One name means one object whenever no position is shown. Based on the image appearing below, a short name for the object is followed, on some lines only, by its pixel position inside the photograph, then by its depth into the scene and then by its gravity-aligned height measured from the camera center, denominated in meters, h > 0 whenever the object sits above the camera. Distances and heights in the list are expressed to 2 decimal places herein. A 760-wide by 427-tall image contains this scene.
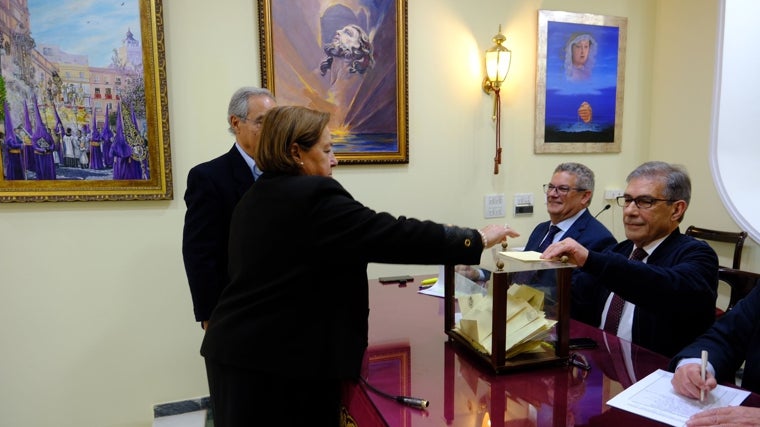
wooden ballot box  1.12 -0.40
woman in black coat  1.08 -0.28
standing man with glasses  1.74 -0.19
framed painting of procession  2.14 +0.22
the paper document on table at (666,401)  0.96 -0.54
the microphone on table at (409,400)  1.02 -0.54
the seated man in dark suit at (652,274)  1.34 -0.37
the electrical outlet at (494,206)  3.03 -0.37
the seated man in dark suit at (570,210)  2.01 -0.28
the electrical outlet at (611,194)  3.33 -0.33
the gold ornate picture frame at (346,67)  2.51 +0.44
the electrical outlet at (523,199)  3.11 -0.34
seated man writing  1.05 -0.52
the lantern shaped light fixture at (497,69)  2.85 +0.47
